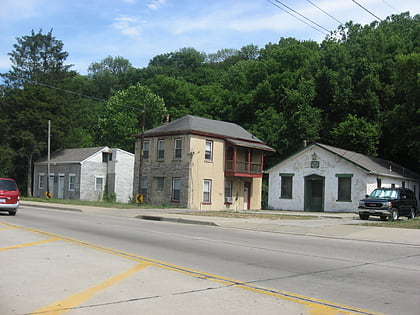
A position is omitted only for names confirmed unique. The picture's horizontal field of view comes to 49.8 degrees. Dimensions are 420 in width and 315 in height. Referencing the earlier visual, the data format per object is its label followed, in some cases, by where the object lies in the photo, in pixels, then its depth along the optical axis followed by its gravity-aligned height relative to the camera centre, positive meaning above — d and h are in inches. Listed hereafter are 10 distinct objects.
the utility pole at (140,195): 1398.9 -44.1
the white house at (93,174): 1878.7 +19.9
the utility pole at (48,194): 1775.1 -64.0
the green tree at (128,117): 2556.6 +368.1
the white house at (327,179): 1315.2 +26.9
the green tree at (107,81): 3528.5 +787.7
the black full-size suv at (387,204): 940.0 -32.4
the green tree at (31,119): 2018.9 +263.6
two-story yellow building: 1478.8 +60.3
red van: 873.5 -40.0
